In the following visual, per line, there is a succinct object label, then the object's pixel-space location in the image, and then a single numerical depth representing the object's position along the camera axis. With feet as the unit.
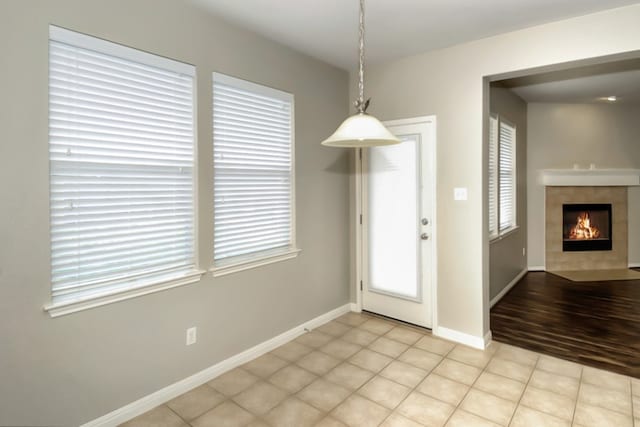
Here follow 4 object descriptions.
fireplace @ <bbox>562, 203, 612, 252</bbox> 20.25
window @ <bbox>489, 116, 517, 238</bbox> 14.90
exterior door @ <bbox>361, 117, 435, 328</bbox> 11.99
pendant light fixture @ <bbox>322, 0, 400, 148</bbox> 6.05
